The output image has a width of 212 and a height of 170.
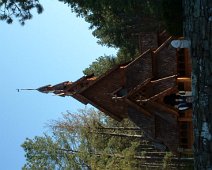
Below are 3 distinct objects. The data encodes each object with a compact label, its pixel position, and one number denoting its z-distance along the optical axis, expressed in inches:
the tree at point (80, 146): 1223.5
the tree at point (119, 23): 1143.9
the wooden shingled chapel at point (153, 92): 794.8
